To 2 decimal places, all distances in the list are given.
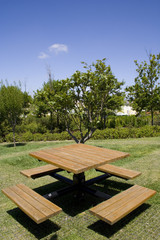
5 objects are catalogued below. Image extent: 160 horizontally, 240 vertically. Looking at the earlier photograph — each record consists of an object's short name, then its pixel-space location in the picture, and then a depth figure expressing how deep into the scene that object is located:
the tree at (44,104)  9.21
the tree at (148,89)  16.78
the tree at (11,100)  11.90
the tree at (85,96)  8.73
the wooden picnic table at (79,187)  2.95
